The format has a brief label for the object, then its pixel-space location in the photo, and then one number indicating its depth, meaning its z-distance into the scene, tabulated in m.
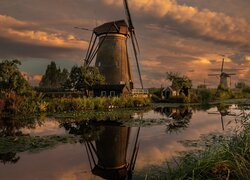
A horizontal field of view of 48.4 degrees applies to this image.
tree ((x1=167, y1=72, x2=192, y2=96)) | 49.57
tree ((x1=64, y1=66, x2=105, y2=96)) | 35.75
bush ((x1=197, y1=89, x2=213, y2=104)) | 52.28
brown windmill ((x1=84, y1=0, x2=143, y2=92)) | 40.72
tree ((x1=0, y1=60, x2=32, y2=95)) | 26.16
